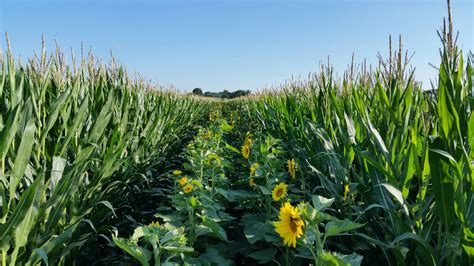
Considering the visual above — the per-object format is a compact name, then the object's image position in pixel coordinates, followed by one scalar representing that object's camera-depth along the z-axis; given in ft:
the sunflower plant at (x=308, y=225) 3.89
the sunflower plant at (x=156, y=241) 4.25
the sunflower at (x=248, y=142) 10.85
